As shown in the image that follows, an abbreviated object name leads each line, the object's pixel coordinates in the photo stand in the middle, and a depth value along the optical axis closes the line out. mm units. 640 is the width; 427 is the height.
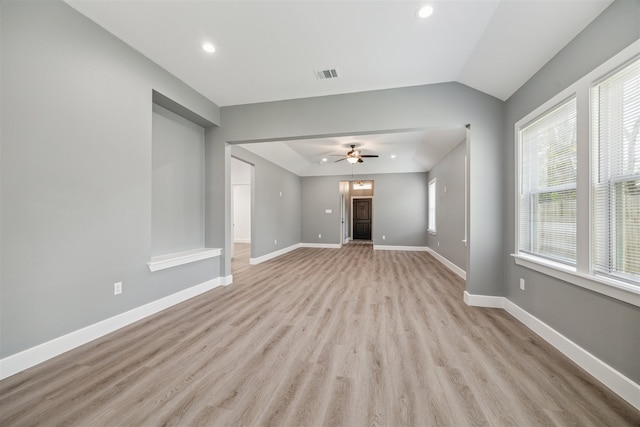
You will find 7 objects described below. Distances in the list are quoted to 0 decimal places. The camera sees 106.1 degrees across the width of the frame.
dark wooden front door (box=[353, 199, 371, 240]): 11789
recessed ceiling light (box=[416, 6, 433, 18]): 2070
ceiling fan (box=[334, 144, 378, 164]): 5896
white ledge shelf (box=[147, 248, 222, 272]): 2903
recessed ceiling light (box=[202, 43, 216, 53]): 2592
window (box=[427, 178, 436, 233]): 7093
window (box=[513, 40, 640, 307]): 1574
